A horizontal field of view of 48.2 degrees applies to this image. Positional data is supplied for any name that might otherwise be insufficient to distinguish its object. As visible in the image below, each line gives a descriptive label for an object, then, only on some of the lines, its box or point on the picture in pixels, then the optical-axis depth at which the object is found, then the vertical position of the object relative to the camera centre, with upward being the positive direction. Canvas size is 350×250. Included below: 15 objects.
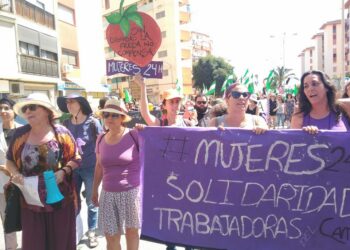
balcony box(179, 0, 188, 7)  54.72 +13.01
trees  59.50 +3.49
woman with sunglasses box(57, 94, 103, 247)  4.54 -0.45
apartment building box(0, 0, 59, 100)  20.58 +3.12
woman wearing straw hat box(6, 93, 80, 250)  3.17 -0.52
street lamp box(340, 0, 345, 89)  22.56 +3.07
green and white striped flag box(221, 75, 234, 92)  14.23 +0.48
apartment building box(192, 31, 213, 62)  93.31 +12.40
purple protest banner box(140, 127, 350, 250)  3.06 -0.78
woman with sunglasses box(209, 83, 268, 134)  3.41 -0.16
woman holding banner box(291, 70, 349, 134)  3.30 -0.15
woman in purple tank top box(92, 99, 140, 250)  3.45 -0.75
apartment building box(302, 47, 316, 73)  128.50 +11.49
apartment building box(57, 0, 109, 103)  28.15 +3.90
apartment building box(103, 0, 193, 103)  50.59 +7.16
